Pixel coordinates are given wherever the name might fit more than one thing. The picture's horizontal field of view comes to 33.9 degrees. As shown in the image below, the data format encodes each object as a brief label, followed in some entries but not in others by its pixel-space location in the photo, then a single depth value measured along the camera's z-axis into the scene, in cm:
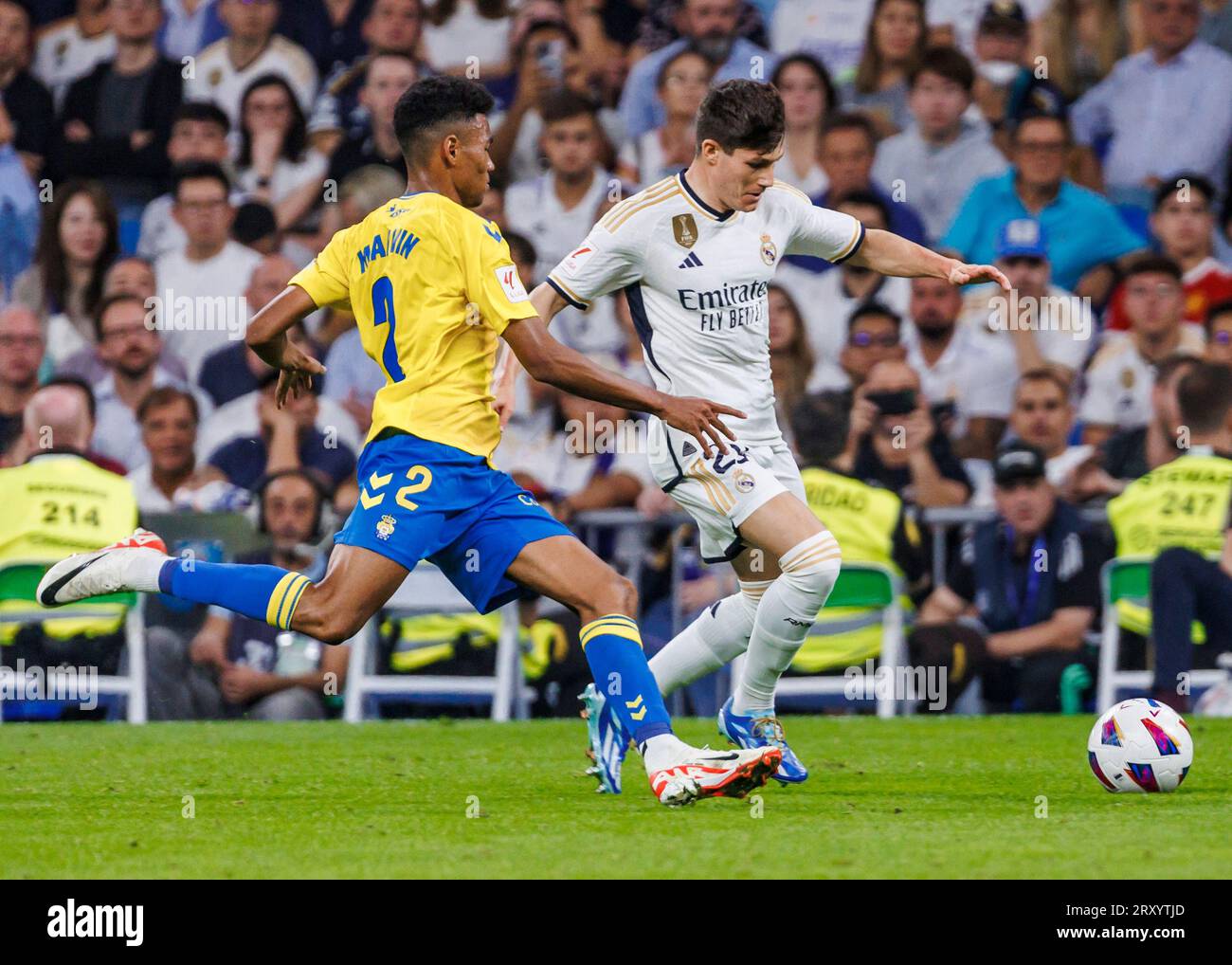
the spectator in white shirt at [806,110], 1320
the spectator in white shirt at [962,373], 1245
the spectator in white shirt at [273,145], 1379
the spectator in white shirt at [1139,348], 1238
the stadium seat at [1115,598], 1121
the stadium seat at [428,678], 1170
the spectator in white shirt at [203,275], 1310
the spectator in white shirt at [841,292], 1272
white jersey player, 737
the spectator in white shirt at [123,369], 1296
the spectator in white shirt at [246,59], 1402
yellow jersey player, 657
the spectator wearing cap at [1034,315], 1252
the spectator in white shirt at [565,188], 1310
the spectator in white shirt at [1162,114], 1312
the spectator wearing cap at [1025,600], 1141
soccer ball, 709
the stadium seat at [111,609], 1145
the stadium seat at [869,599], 1136
